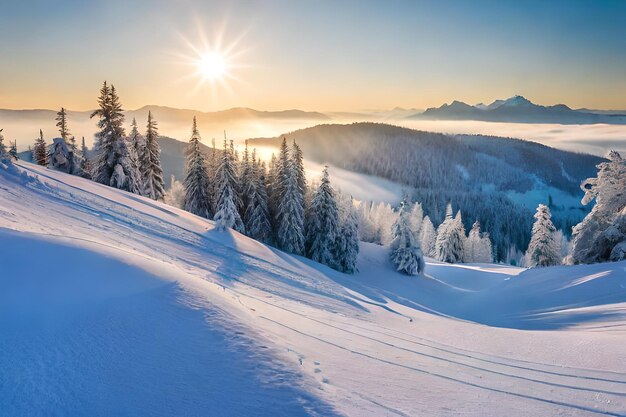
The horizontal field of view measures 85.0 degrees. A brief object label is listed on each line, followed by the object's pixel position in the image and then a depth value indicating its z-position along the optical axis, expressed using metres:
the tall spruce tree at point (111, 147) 29.50
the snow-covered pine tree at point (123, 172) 29.55
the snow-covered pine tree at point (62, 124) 36.16
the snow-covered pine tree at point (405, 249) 35.75
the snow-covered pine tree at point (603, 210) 21.73
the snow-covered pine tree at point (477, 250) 66.06
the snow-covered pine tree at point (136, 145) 32.35
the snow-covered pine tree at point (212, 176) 35.84
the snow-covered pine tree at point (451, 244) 56.59
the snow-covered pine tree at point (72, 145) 33.91
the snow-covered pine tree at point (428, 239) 72.50
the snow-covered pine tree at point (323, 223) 33.81
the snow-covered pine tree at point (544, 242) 40.34
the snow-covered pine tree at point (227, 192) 30.39
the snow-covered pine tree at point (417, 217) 81.56
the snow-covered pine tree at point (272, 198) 35.94
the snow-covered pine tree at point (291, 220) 33.00
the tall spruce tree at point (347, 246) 33.31
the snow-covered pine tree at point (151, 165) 35.12
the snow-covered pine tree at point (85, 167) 33.73
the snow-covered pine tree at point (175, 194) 57.72
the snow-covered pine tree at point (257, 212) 34.12
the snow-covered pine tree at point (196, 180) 35.53
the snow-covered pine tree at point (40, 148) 42.44
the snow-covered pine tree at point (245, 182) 35.06
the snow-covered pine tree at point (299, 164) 35.75
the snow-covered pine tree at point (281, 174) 34.75
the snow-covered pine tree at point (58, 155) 31.73
